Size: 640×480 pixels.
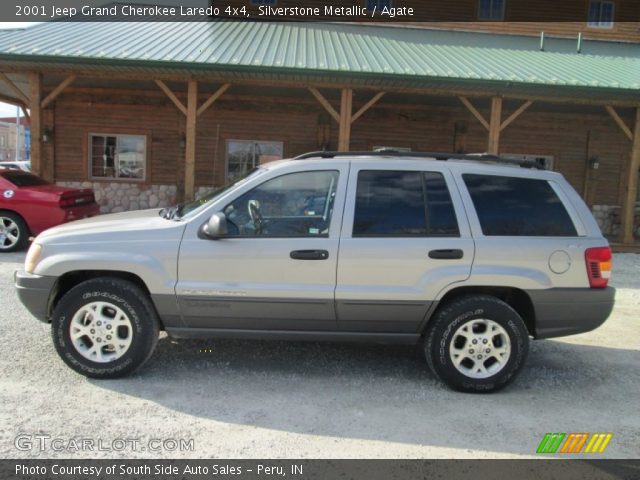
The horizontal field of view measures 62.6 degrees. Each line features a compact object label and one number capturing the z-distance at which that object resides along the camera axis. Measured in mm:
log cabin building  10953
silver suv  3979
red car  9086
